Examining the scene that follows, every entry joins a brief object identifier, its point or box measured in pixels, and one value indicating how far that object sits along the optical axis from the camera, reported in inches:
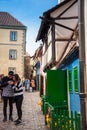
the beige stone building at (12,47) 642.3
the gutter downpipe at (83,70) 105.9
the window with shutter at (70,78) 165.9
